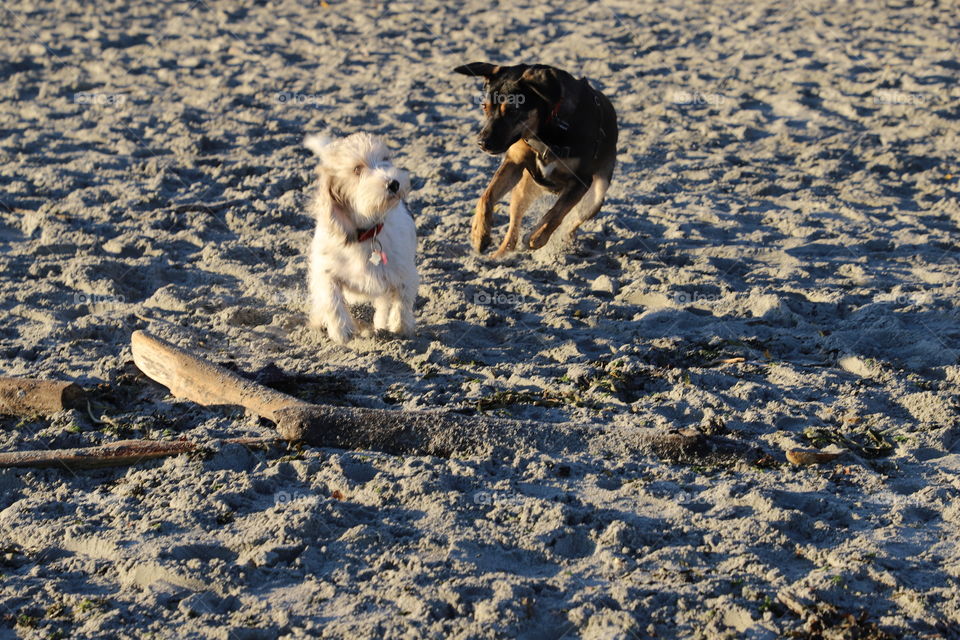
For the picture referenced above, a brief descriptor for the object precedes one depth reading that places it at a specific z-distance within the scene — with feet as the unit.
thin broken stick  23.57
